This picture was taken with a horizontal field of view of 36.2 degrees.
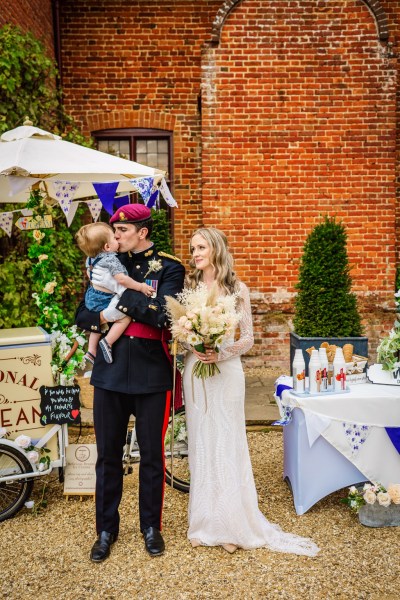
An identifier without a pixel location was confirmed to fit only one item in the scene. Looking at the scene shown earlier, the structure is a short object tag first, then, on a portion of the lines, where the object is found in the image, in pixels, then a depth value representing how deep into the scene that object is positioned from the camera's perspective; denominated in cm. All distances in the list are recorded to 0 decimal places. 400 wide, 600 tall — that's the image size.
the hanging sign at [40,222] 470
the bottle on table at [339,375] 424
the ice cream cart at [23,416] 428
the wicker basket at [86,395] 655
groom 354
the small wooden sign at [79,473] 454
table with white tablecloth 411
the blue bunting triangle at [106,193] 512
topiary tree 695
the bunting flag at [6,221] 573
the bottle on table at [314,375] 421
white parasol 435
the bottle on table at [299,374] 425
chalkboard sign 436
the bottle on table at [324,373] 427
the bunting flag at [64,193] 503
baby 354
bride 364
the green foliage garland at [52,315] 454
